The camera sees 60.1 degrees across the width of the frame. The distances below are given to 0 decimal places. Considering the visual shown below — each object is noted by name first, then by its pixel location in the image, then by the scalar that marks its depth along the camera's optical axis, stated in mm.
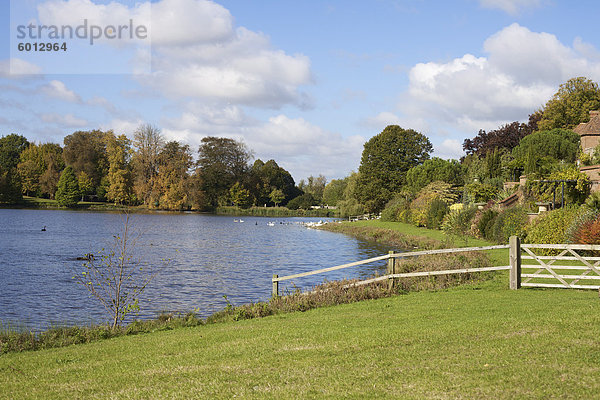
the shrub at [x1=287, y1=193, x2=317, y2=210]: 124125
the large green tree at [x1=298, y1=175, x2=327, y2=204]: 160000
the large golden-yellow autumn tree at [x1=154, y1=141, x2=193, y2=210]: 103688
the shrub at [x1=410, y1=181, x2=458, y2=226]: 50938
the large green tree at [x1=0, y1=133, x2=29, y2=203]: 98312
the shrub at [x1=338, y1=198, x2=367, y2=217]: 81562
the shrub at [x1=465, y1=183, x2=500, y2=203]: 43281
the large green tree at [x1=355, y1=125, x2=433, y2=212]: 76375
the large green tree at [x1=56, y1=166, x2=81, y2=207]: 101562
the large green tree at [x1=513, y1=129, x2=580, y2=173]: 47469
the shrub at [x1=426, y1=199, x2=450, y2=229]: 45875
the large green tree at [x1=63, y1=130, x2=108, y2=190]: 107062
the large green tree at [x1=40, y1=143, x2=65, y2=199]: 107750
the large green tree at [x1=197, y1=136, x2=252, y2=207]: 114312
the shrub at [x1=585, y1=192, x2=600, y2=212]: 24006
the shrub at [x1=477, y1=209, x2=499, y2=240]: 33156
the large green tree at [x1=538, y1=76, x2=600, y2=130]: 60344
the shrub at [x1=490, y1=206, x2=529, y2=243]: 28375
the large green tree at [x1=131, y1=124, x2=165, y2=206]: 102375
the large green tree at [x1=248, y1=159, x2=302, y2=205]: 122375
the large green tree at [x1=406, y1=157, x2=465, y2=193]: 65938
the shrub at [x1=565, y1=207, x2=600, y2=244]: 19953
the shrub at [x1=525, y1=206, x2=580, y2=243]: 22747
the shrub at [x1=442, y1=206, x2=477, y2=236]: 38000
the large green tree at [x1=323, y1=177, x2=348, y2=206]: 123750
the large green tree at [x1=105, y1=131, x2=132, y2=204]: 101438
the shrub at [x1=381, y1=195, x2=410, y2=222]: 60125
